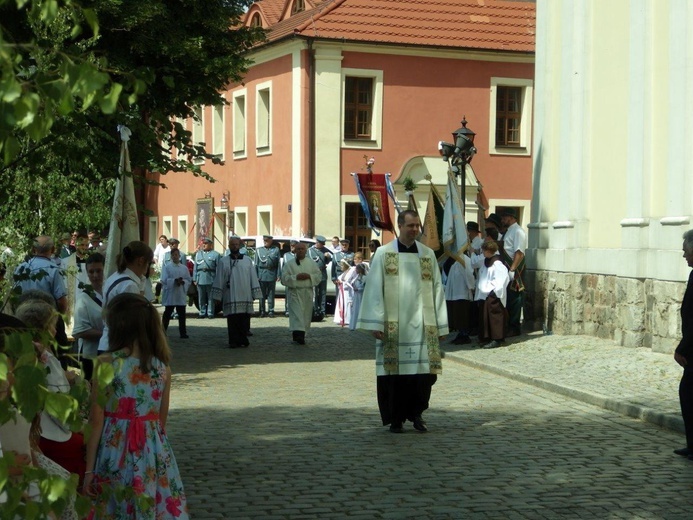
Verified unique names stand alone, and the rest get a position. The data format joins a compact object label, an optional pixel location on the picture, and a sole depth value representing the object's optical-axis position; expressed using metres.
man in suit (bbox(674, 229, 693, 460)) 9.66
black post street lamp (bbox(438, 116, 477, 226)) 23.45
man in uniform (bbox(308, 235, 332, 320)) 28.95
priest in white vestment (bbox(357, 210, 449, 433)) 11.49
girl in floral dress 6.12
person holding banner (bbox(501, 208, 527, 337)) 20.91
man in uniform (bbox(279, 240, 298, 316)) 22.96
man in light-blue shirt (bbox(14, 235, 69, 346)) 12.25
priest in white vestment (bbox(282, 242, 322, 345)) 22.11
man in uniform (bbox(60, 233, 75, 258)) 22.32
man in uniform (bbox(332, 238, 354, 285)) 29.10
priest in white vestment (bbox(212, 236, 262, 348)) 21.42
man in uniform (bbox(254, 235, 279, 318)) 30.06
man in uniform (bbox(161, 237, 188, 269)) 24.20
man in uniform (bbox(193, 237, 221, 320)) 28.77
